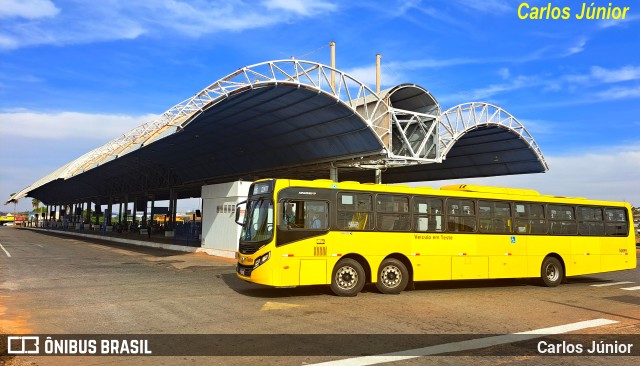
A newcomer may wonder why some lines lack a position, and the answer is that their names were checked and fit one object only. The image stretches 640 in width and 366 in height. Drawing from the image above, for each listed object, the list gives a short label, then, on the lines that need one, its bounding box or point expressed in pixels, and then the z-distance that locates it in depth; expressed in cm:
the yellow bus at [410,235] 1192
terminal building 2327
